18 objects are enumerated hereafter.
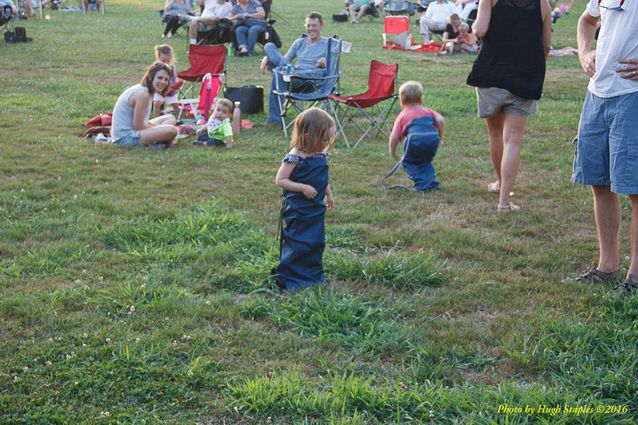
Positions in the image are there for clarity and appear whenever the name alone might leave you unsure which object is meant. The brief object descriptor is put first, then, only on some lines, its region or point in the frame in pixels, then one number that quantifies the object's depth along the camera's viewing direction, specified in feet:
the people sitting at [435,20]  60.23
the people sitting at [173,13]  60.44
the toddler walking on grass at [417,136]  22.34
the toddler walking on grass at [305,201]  14.74
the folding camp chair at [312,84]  30.55
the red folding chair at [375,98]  28.99
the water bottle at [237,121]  29.86
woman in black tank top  18.99
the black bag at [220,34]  53.93
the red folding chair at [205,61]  34.86
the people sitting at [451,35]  56.43
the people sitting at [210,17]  54.34
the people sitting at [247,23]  52.85
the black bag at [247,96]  33.19
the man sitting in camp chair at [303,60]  31.78
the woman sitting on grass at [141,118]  27.09
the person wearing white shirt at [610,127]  13.74
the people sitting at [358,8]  81.10
